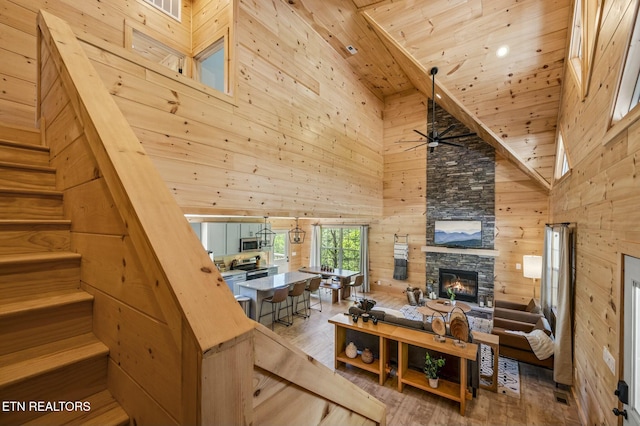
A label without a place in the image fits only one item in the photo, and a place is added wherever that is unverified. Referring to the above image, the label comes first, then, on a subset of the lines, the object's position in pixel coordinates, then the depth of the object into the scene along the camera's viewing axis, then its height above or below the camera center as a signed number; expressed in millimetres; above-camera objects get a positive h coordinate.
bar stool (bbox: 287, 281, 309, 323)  5965 -1729
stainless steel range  7876 -1706
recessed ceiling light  4150 +2514
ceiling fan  4964 +1548
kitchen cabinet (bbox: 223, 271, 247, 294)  7144 -1796
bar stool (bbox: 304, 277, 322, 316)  6586 -1789
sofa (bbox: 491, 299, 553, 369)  4199 -2007
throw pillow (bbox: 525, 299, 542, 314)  5246 -1924
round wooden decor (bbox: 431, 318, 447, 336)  3719 -1591
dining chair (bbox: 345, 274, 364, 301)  7676 -1980
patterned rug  3937 -2590
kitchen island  5629 -1605
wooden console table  3451 -2016
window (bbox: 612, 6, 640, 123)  1897 +990
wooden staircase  869 -429
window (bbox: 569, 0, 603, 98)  2702 +2006
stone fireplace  7392 -2007
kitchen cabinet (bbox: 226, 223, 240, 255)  7648 -776
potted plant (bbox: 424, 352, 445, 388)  3639 -2156
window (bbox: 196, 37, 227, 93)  4398 +2664
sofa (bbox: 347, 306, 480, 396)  3734 -2122
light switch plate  2154 -1226
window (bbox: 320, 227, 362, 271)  9812 -1350
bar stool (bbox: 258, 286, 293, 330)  5441 -1786
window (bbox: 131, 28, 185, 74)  4055 +2644
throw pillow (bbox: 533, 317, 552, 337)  4309 -1877
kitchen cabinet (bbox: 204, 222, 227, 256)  7141 -709
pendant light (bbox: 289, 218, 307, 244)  10462 -994
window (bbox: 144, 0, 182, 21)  4259 +3343
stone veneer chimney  7270 +525
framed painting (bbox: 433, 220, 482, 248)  7406 -591
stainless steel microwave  8000 -985
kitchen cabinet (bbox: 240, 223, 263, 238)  8055 -538
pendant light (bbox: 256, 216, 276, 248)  8617 -805
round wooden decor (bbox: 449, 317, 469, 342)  3525 -1541
